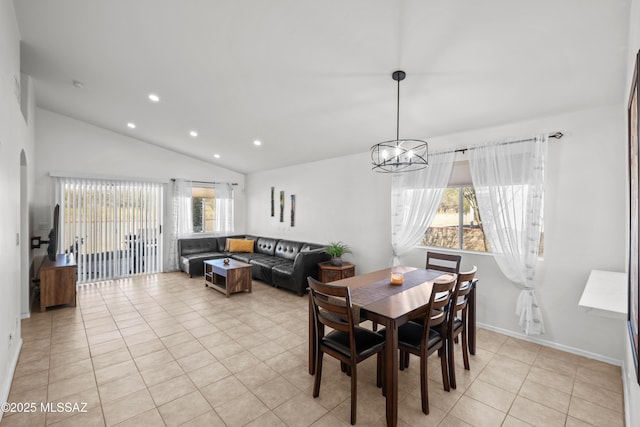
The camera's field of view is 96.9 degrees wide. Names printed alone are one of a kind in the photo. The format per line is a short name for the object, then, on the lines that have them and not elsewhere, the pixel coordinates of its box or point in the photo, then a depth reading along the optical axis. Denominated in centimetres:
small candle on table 280
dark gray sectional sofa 492
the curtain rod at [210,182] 706
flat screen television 424
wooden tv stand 401
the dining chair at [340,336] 199
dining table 190
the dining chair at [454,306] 233
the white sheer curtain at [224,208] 743
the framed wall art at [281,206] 678
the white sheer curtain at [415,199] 394
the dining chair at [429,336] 209
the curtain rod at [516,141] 302
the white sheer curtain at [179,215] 662
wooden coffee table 477
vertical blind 539
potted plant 500
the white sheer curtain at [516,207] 314
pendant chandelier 250
